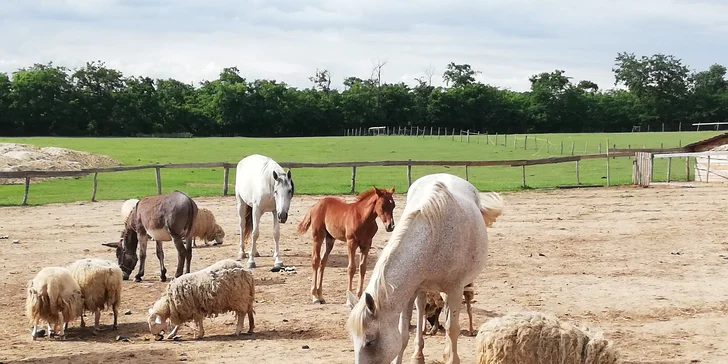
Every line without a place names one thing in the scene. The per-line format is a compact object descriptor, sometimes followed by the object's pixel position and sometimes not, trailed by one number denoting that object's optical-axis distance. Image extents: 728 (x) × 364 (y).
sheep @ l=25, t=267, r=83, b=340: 9.28
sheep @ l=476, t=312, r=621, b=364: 6.07
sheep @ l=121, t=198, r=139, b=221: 16.56
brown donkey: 12.77
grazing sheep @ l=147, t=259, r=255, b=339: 9.32
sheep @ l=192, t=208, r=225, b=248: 16.94
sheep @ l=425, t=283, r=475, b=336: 9.07
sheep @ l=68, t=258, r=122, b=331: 9.81
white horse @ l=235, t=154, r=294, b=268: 13.77
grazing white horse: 6.10
